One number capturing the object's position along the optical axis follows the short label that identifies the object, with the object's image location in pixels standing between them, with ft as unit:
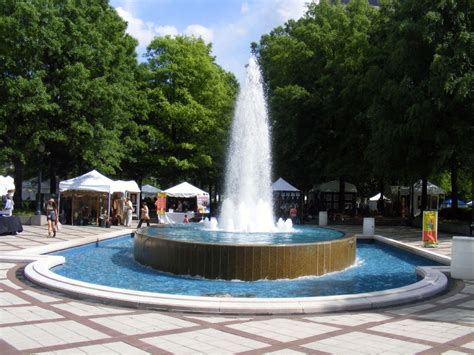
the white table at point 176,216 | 101.60
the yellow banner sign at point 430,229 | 64.34
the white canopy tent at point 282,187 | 111.86
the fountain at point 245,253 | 42.14
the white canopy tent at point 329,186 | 137.69
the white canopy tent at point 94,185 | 90.02
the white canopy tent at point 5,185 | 90.07
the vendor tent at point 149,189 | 136.84
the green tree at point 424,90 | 80.69
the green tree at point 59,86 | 96.58
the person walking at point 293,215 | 104.63
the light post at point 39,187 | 85.59
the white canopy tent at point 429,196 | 136.03
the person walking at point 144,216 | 82.38
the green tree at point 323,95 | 113.29
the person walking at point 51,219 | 67.26
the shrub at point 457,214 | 105.29
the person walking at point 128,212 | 92.79
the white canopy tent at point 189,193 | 107.14
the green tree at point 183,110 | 132.36
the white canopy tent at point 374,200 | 190.60
